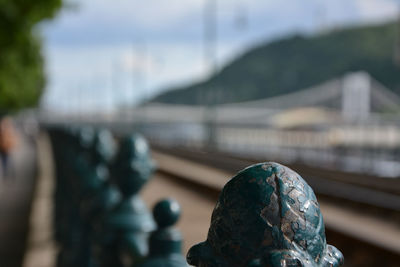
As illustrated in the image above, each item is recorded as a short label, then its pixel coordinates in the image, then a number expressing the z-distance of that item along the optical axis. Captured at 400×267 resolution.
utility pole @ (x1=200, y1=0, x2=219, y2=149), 24.75
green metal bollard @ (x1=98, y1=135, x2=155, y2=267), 2.56
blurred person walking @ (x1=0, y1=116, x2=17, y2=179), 14.41
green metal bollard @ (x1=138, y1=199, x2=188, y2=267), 1.99
